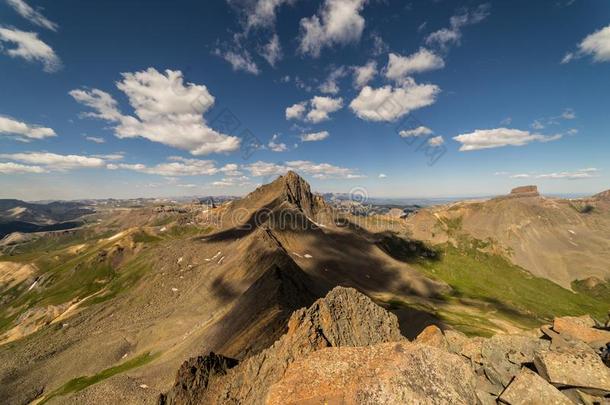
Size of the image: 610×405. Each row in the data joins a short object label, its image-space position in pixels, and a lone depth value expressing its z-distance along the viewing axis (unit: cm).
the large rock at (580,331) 1831
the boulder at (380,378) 1788
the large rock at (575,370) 1371
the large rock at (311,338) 3272
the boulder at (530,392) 1348
